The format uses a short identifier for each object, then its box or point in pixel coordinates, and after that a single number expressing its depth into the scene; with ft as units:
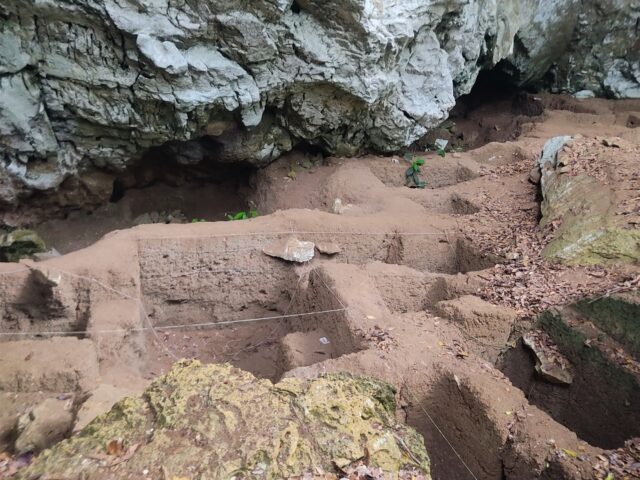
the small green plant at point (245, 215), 26.43
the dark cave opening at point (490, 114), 39.55
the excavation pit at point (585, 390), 12.10
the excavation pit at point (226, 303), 19.03
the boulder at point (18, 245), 22.61
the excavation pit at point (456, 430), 12.12
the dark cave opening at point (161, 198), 26.99
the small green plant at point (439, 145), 35.23
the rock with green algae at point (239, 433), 7.66
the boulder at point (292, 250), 20.13
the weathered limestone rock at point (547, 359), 13.33
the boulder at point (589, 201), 16.93
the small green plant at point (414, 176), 30.55
